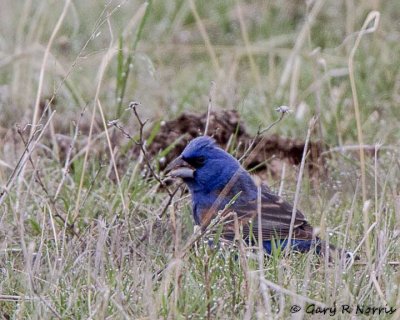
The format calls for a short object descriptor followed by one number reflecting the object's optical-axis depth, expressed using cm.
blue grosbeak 922
